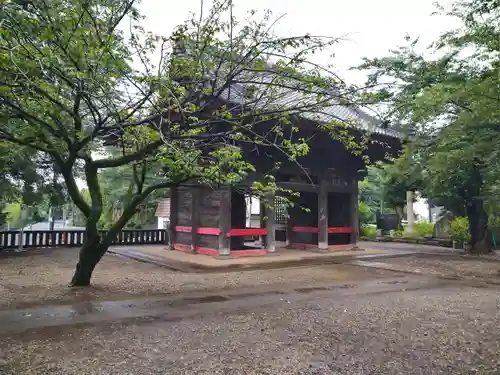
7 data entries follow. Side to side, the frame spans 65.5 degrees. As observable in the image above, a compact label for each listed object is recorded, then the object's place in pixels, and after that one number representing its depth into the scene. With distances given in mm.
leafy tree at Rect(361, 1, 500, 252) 6523
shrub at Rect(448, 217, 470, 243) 15725
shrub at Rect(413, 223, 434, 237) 22366
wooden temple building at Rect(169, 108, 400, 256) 11117
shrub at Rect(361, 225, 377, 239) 22531
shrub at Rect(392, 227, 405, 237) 22897
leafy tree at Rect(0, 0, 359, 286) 3725
